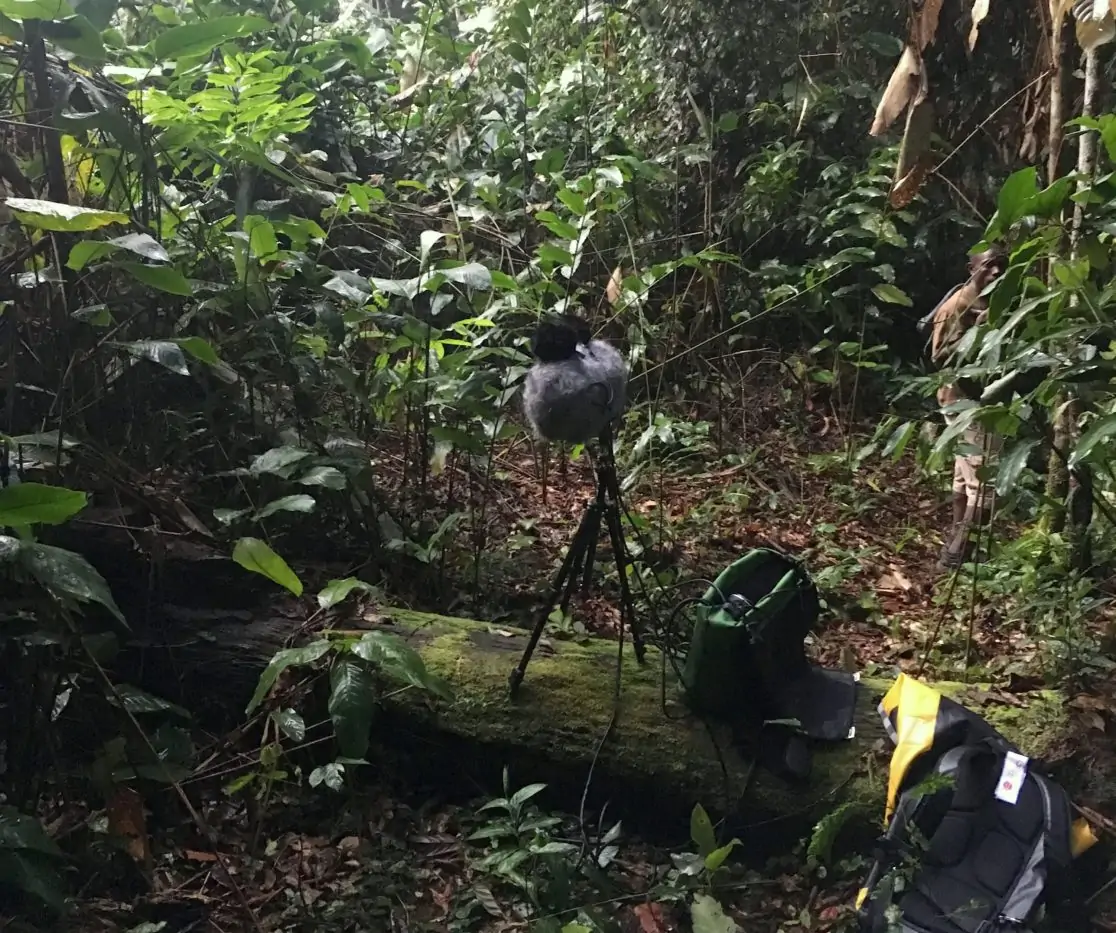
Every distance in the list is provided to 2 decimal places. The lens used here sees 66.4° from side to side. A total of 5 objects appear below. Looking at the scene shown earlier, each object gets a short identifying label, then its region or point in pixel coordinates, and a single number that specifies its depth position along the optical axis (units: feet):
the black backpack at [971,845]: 5.95
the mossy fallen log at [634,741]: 7.06
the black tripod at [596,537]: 7.06
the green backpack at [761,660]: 7.09
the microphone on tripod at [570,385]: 6.44
